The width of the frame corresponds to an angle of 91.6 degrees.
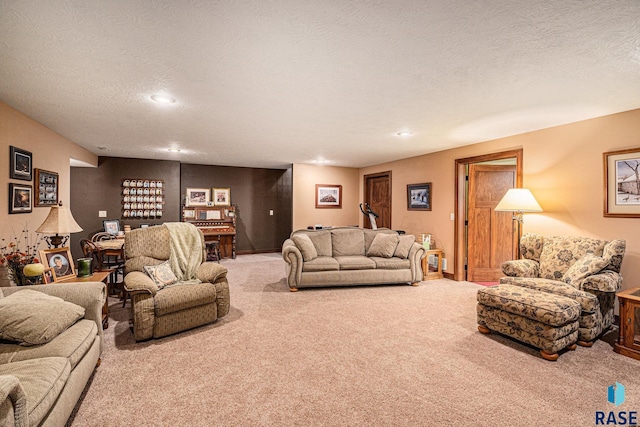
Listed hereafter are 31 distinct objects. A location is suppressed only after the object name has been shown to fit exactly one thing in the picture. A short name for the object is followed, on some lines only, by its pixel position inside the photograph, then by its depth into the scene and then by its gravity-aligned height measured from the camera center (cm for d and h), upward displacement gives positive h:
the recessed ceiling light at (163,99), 304 +113
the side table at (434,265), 564 -98
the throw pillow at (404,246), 529 -58
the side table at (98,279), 304 -67
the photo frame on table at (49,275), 283 -60
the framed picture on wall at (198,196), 777 +39
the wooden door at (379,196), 757 +42
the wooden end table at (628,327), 274 -103
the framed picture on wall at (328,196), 801 +42
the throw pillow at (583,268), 312 -57
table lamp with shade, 301 -13
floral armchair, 296 -64
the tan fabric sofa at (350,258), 486 -77
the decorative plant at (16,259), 264 -42
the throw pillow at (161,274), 339 -70
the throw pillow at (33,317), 190 -68
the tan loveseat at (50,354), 137 -84
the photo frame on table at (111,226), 664 -32
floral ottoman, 269 -97
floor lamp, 392 +14
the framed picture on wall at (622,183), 332 +33
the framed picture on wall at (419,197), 614 +32
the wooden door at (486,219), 550 -12
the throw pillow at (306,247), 496 -56
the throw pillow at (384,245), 534 -58
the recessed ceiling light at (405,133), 447 +115
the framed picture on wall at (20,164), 329 +53
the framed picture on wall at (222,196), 802 +40
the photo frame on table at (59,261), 297 -50
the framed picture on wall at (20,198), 329 +15
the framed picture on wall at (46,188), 391 +31
